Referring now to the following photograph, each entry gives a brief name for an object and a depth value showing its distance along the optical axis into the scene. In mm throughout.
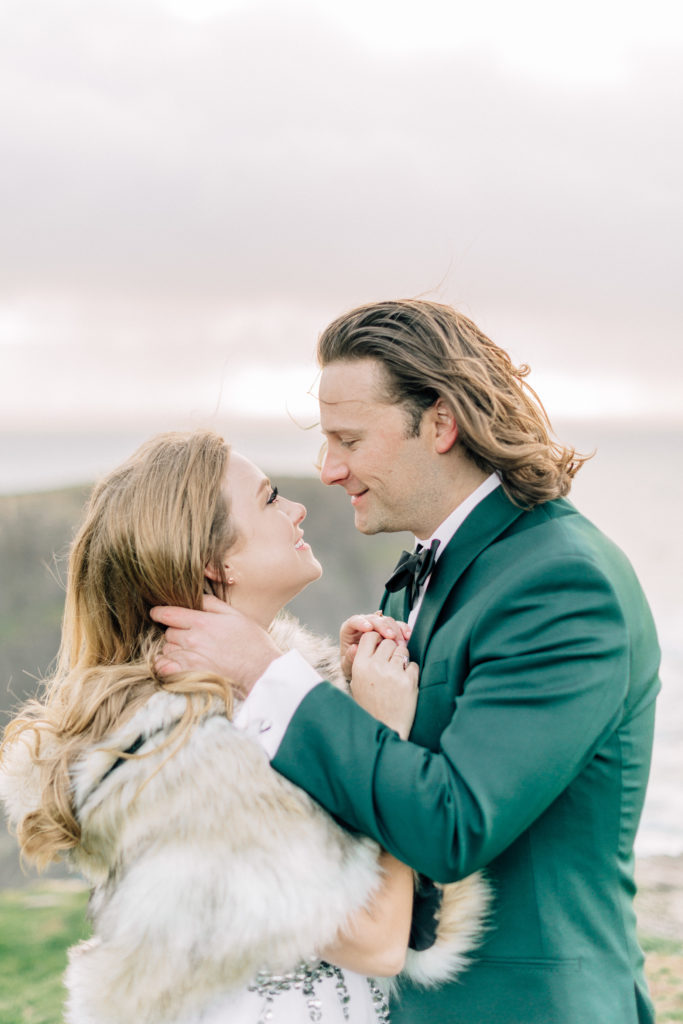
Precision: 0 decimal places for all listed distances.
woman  2230
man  2162
